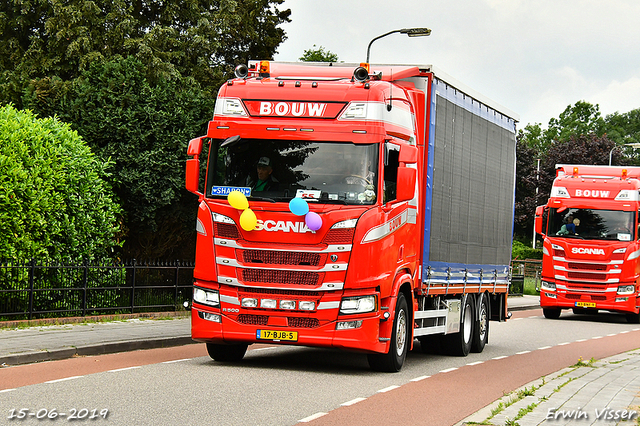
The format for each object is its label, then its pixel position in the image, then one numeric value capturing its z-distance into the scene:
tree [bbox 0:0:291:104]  31.66
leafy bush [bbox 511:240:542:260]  61.11
